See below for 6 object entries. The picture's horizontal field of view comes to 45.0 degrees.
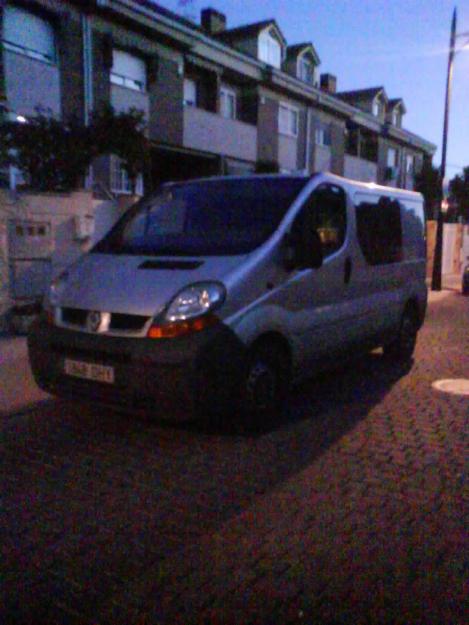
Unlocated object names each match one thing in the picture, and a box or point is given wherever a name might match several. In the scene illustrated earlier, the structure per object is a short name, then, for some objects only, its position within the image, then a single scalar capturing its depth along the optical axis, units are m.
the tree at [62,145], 8.79
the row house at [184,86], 13.55
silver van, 3.99
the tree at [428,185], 31.22
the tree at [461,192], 35.03
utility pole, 16.78
